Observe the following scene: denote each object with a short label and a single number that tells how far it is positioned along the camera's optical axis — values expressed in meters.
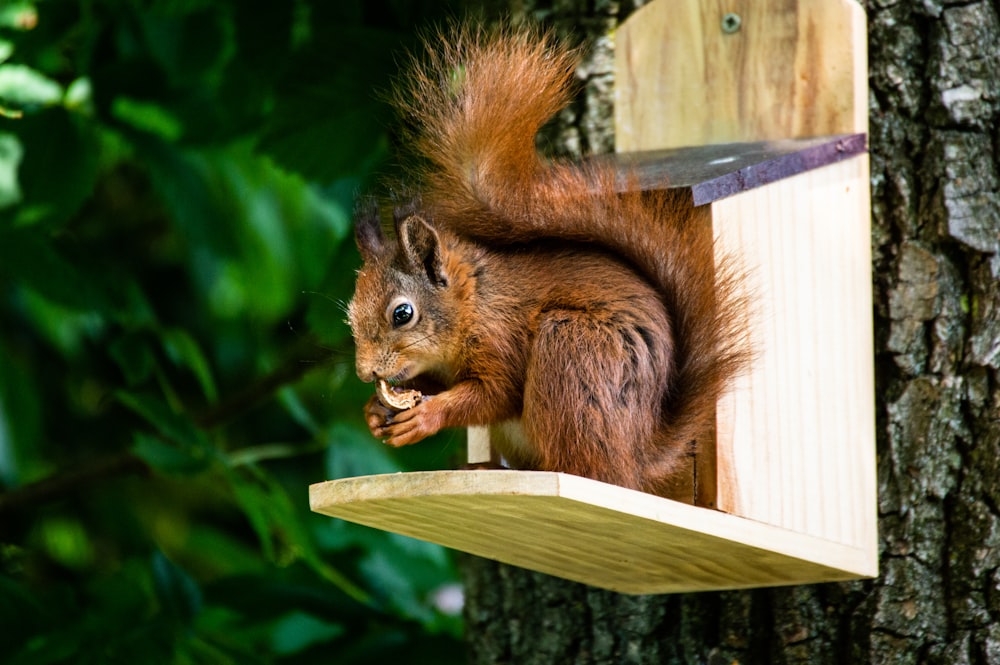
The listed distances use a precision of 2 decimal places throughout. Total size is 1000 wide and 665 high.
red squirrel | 3.26
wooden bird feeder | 3.31
